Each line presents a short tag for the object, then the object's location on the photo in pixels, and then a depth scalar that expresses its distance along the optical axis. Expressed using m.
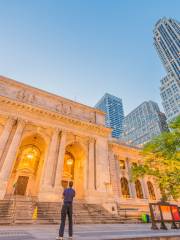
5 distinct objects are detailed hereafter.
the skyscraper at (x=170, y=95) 83.88
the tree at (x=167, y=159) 15.06
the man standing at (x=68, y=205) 4.98
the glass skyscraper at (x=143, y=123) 96.00
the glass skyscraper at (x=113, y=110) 148.12
